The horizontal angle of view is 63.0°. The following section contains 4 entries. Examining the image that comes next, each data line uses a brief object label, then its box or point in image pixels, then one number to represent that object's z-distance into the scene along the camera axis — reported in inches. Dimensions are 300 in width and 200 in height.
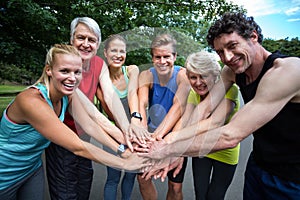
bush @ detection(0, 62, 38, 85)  513.4
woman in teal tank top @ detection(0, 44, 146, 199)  51.2
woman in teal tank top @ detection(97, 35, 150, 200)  60.1
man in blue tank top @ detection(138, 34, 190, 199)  55.3
